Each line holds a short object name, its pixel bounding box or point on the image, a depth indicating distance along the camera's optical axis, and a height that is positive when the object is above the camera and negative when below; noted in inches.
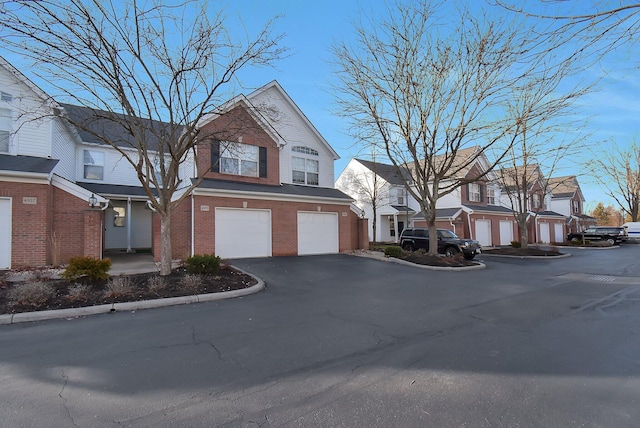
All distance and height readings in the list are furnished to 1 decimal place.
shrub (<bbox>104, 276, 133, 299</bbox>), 282.7 -49.7
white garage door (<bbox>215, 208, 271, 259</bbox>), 580.4 -3.6
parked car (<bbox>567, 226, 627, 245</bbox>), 1314.0 -37.3
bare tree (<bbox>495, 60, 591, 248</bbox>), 516.0 +155.9
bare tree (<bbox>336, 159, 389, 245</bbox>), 1137.3 +143.6
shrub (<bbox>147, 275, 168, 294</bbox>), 306.8 -50.3
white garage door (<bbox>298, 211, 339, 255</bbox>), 677.9 -6.3
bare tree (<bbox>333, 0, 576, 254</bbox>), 543.8 +215.2
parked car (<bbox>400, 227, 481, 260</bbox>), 709.9 -34.3
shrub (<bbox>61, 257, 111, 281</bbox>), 316.2 -34.8
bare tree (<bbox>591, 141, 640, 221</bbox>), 1352.1 +164.9
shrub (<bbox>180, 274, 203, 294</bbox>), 316.1 -51.2
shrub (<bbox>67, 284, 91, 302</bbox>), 270.6 -50.9
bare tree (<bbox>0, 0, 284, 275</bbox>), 329.1 +167.5
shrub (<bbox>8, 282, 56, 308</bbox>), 255.9 -48.7
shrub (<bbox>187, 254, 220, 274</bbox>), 375.2 -37.6
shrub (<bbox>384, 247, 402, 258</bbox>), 640.3 -46.0
